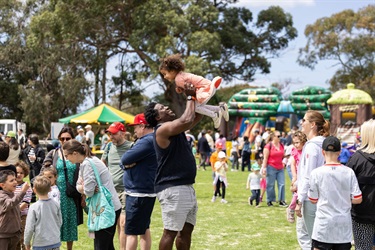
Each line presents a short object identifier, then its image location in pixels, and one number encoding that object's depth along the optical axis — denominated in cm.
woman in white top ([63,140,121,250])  859
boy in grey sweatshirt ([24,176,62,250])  833
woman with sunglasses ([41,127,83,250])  977
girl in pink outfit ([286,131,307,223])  879
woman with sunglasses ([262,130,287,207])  1795
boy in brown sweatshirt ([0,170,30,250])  828
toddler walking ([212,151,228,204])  1892
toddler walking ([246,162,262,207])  1818
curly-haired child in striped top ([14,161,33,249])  912
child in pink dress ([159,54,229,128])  657
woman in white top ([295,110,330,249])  826
